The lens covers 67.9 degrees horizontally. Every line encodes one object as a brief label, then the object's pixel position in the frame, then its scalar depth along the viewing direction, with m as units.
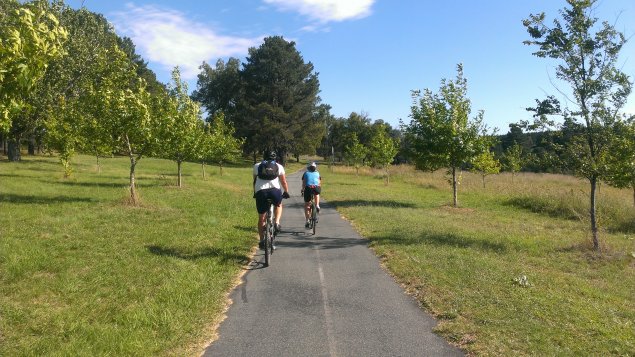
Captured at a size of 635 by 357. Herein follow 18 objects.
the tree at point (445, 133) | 19.31
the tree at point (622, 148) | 10.32
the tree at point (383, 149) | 39.97
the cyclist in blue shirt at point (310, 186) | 11.75
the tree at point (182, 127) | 19.02
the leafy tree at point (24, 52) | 4.59
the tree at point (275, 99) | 58.09
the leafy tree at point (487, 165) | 30.41
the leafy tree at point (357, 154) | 48.81
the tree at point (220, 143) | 31.63
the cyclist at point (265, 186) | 8.02
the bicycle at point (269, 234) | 7.95
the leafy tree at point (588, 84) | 10.54
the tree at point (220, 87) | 69.94
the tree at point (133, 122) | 14.74
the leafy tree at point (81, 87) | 15.30
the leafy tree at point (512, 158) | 43.95
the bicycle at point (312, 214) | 11.55
